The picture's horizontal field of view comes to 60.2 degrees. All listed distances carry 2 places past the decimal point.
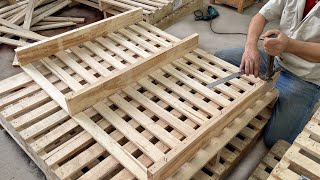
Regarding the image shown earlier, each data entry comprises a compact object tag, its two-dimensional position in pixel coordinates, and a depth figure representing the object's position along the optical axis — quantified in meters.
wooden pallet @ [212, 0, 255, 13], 5.20
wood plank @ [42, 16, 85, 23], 4.72
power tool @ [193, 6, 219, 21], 4.91
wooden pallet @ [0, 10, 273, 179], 1.89
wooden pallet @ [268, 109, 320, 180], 1.60
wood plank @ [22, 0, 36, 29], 4.35
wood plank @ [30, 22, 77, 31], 4.51
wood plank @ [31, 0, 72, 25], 4.62
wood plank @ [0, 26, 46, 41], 4.05
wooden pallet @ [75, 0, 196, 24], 3.73
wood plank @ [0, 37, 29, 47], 4.01
